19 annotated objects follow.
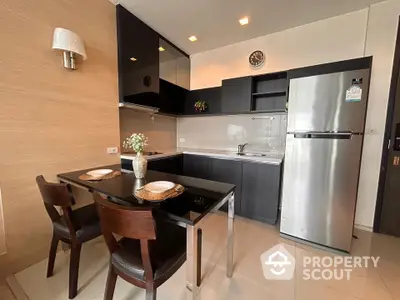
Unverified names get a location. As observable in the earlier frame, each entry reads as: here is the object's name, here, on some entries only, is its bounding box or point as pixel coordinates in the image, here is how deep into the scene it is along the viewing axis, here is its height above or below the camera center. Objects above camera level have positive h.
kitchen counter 2.27 -0.30
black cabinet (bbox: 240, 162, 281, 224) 2.28 -0.75
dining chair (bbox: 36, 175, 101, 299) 1.17 -0.72
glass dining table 0.92 -0.42
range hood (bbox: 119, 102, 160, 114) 2.19 +0.35
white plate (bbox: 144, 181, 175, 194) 1.21 -0.39
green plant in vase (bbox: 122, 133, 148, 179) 1.53 -0.23
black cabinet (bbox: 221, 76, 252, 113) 2.65 +0.62
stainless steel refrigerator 1.63 -0.17
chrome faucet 2.93 -0.21
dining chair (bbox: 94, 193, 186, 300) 0.83 -0.70
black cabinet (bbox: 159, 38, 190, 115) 2.78 +0.98
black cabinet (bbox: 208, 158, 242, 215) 2.53 -0.56
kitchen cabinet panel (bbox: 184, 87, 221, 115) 3.07 +0.64
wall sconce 1.55 +0.78
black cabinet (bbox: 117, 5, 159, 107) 2.11 +0.94
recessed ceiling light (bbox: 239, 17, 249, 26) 2.27 +1.49
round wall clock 2.72 +1.21
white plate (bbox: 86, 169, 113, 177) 1.63 -0.39
